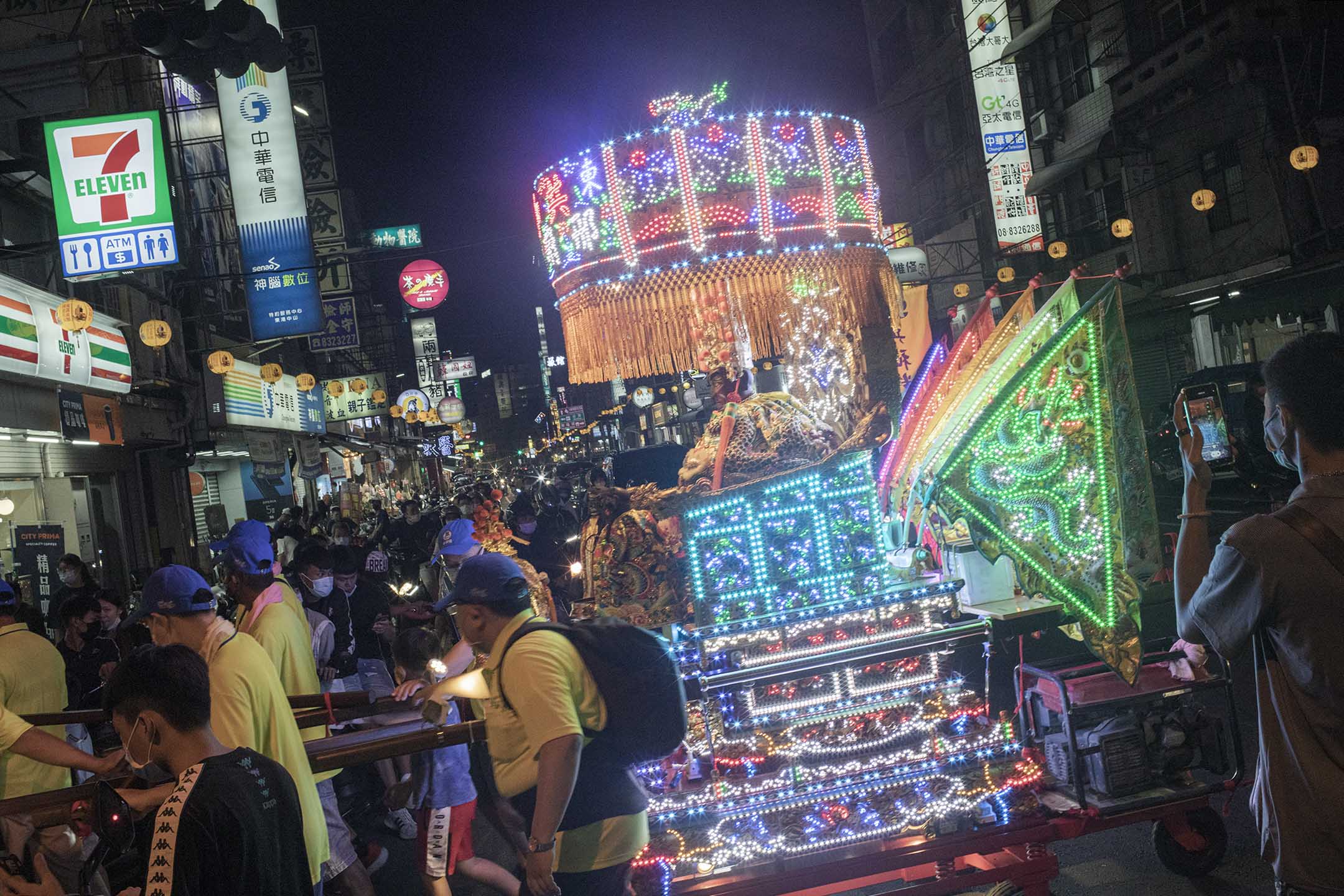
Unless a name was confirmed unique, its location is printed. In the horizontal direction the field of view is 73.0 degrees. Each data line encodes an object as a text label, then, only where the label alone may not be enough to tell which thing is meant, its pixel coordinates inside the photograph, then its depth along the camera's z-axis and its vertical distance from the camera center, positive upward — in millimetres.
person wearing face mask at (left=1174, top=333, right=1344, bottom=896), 2436 -669
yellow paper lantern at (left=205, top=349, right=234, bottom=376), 16438 +3061
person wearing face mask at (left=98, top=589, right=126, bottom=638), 8156 -588
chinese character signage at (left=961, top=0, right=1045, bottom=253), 23344 +7175
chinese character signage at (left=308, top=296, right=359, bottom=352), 24453 +5092
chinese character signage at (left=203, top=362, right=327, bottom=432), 19906 +3055
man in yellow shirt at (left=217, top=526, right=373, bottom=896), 4562 -486
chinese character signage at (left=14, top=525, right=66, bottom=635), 10680 +18
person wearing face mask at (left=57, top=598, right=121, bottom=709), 7301 -827
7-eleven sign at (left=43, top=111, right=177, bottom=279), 11758 +4618
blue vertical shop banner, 16891 +5852
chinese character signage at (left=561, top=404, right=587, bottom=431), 49188 +3329
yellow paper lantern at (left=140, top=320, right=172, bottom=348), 13289 +3025
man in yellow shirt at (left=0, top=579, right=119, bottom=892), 3990 -750
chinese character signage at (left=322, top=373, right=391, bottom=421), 30391 +3683
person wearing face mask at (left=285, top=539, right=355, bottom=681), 7527 -645
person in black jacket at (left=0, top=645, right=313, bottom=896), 2494 -755
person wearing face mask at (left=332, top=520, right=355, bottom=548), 16219 -341
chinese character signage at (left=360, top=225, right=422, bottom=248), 30625 +9117
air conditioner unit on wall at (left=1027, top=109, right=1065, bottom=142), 27656 +8510
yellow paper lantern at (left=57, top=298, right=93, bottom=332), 11477 +3006
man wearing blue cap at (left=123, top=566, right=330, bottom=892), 3609 -607
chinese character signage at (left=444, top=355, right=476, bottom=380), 45562 +6357
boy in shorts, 5059 -1805
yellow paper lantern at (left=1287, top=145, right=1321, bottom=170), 16172 +3733
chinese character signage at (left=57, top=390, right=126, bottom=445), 12297 +1886
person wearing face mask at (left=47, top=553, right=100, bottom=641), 10164 -280
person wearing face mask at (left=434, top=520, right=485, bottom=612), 7051 -367
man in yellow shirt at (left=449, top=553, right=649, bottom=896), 3146 -945
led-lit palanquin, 4566 -476
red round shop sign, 28750 +6836
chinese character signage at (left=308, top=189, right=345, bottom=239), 22641 +7401
